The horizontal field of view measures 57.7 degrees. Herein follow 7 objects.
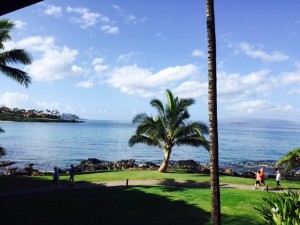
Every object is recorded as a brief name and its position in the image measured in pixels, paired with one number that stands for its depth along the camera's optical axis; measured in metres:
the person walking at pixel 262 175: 19.38
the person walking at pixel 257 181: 19.33
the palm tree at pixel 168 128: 26.00
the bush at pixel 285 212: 7.00
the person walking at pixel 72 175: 19.14
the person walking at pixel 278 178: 20.11
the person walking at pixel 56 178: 18.81
